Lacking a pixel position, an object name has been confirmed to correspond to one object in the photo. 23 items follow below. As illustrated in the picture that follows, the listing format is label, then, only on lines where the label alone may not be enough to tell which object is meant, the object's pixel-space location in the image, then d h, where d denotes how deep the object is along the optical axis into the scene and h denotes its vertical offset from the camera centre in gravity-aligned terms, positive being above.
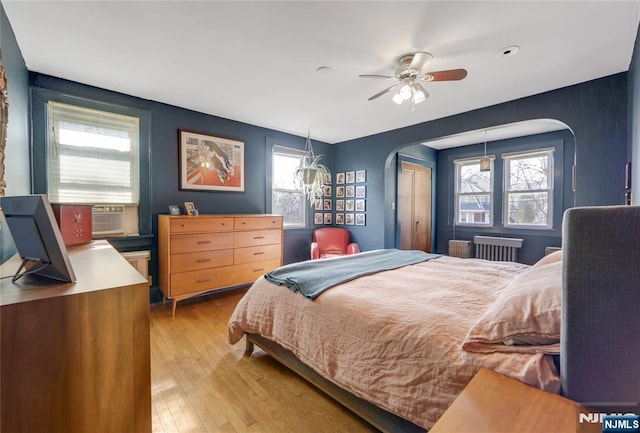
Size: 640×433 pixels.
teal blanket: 1.84 -0.49
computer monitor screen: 0.92 -0.09
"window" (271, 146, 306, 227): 4.59 +0.35
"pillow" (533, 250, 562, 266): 1.60 -0.29
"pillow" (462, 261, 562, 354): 0.97 -0.43
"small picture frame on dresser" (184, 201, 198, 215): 3.39 +0.03
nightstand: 0.74 -0.59
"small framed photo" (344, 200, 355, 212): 5.08 +0.10
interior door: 5.11 +0.08
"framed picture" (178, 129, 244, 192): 3.55 +0.66
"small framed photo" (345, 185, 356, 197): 5.06 +0.37
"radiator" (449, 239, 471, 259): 5.22 -0.74
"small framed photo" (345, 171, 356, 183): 5.05 +0.64
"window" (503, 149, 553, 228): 4.55 +0.38
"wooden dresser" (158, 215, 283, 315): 2.98 -0.50
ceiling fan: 2.13 +1.11
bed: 0.80 -0.54
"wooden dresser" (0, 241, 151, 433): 0.75 -0.44
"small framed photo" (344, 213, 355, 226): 5.08 -0.16
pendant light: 4.07 +0.71
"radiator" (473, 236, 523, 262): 4.73 -0.68
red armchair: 4.71 -0.58
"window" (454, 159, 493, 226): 5.20 +0.33
